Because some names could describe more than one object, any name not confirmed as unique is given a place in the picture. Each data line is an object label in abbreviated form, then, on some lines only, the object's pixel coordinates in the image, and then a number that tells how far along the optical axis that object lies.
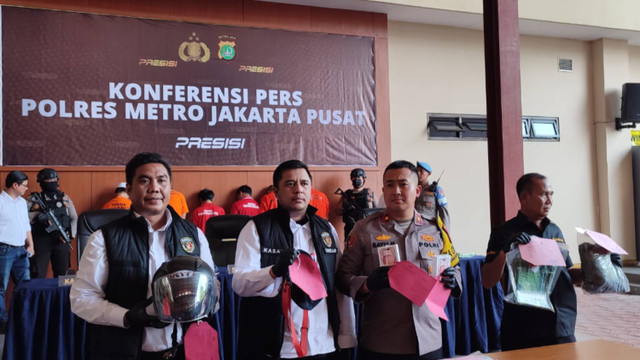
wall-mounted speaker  8.59
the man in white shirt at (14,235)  4.70
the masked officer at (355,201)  6.77
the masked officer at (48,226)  5.43
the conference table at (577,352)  1.73
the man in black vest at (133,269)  1.63
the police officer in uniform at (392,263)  1.94
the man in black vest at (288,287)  1.89
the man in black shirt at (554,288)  2.12
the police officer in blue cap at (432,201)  4.87
